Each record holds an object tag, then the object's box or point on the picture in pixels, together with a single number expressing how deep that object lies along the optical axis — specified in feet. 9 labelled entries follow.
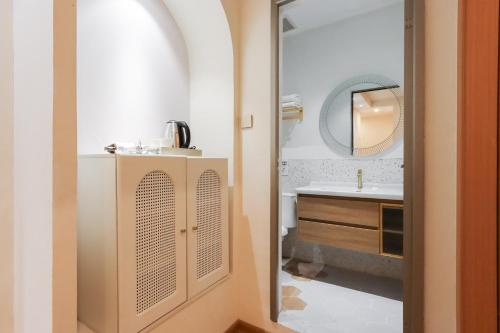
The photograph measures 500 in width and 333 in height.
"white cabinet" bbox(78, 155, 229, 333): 3.12
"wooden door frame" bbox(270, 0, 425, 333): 3.64
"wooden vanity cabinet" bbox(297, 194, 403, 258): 6.51
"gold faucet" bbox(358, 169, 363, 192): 7.96
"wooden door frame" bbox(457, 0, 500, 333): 1.40
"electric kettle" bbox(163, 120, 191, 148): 4.87
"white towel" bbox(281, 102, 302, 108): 9.05
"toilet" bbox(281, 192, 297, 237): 8.66
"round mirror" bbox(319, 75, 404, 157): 7.80
